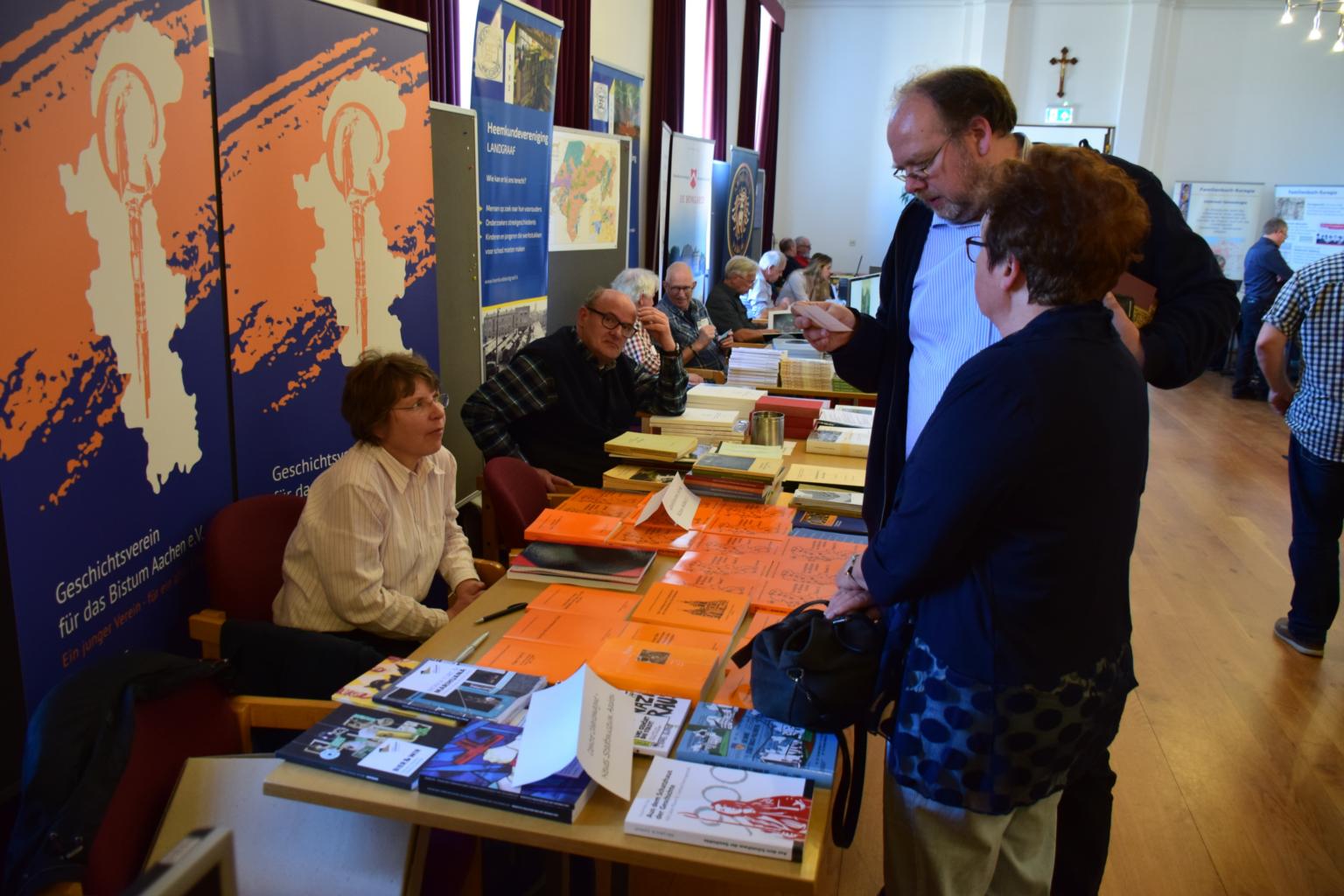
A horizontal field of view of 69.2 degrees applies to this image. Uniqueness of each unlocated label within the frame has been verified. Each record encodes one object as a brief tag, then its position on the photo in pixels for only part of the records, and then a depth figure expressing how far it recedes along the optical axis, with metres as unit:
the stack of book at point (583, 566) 2.17
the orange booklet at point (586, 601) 2.02
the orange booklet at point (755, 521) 2.54
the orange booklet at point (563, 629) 1.87
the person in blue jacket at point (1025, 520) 1.24
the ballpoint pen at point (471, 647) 1.80
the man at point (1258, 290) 9.55
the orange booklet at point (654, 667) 1.67
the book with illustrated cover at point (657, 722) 1.48
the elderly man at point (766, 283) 9.14
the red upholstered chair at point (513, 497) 2.83
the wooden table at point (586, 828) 1.23
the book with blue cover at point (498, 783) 1.32
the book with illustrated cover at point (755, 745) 1.43
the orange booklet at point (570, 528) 2.37
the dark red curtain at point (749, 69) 10.85
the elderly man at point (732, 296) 7.30
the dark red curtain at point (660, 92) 7.48
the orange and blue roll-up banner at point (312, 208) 2.48
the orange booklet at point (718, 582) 2.14
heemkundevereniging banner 4.07
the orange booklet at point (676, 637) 1.85
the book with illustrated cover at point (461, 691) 1.57
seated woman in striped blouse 2.20
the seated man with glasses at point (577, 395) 3.38
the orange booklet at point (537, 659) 1.74
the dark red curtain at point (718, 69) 9.34
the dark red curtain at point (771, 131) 12.20
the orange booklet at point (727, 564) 2.25
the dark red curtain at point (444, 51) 3.92
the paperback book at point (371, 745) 1.41
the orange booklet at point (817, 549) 2.36
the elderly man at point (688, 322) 5.77
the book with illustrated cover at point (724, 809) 1.26
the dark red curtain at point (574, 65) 5.55
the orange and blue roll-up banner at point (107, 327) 1.81
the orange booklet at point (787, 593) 2.05
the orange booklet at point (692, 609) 1.95
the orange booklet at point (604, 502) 2.66
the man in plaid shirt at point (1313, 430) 3.46
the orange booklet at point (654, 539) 2.37
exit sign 12.20
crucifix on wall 12.02
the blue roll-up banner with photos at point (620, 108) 6.18
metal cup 3.33
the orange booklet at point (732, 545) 2.39
